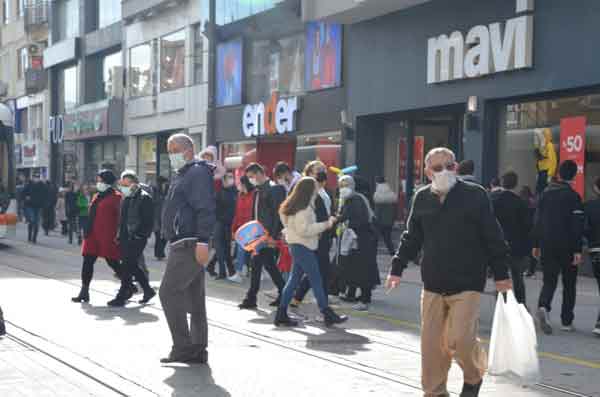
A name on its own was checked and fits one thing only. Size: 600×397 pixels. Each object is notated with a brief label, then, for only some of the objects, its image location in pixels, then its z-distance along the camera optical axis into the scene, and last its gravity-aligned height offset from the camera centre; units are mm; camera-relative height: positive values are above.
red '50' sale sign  16703 +321
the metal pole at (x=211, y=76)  25734 +2238
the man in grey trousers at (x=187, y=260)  8055 -856
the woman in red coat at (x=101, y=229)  12320 -933
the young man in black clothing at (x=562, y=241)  10469 -860
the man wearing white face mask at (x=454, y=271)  6359 -729
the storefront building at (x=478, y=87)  16656 +1434
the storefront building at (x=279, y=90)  24359 +1862
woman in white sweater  10344 -839
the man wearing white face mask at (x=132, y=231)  12094 -935
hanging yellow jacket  17484 +114
